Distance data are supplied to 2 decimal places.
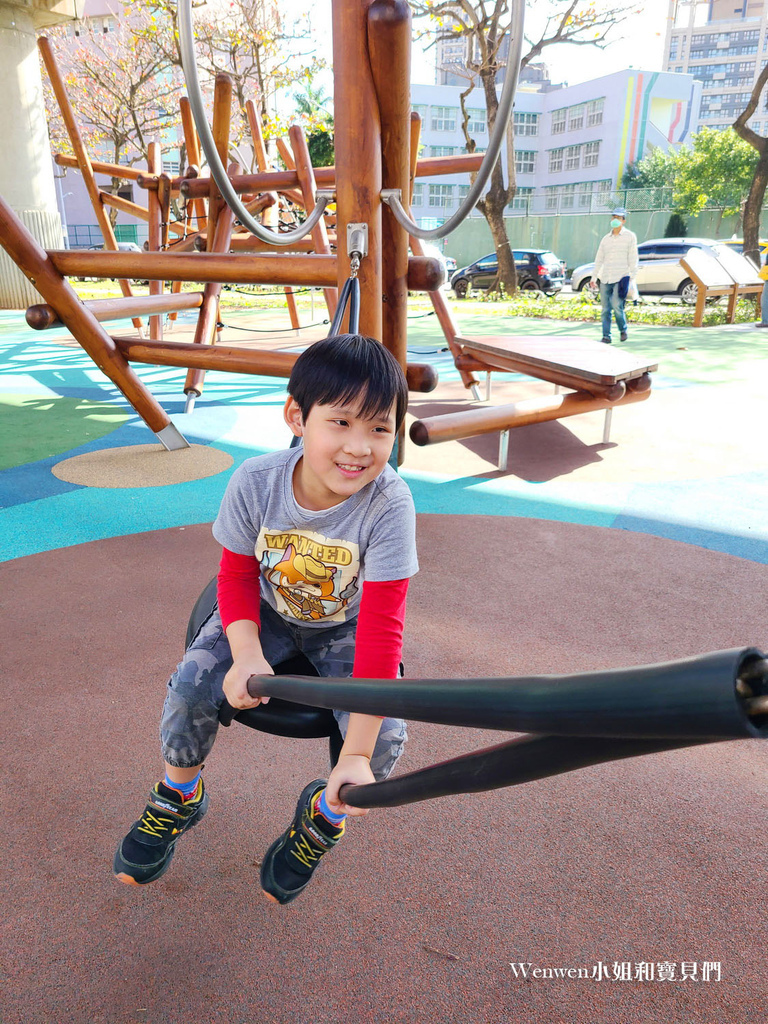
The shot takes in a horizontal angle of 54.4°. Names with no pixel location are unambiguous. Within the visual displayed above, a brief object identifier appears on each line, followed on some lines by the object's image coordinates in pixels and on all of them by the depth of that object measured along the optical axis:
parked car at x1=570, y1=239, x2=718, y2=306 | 16.81
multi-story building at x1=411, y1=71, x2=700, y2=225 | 50.59
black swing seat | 1.38
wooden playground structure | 2.42
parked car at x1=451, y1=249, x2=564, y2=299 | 18.52
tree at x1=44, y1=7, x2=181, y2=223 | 21.64
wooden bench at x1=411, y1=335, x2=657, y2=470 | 4.27
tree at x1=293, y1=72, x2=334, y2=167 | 20.23
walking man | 9.91
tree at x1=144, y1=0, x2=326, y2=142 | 17.23
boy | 1.38
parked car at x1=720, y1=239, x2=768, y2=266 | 18.05
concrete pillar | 13.20
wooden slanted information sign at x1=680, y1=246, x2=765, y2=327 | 11.95
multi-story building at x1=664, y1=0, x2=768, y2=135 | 117.19
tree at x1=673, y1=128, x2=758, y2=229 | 35.12
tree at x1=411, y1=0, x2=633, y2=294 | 14.38
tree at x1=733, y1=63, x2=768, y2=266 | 14.76
